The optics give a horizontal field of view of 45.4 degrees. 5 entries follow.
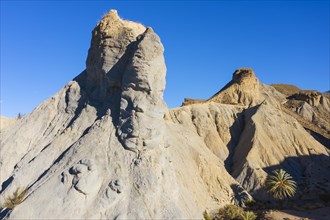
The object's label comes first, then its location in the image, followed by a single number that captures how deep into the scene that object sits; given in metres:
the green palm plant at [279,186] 34.40
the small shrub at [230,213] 28.73
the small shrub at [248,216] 27.89
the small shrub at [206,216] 27.81
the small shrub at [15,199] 22.95
